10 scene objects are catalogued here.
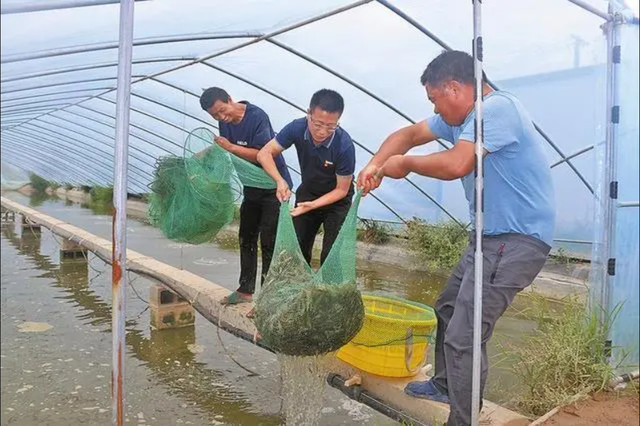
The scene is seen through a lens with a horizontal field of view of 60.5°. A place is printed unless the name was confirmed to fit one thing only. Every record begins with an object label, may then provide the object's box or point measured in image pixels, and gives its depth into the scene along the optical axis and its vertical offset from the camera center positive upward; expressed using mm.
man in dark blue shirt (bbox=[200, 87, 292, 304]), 3646 +427
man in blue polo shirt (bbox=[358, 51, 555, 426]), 2234 +74
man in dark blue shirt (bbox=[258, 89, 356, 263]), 3061 +268
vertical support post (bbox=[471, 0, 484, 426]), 2152 +42
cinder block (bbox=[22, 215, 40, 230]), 9556 -306
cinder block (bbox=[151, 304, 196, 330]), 4820 -959
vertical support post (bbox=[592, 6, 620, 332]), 3168 +205
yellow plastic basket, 2824 -716
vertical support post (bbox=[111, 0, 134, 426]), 1891 -43
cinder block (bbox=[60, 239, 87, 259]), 7695 -588
